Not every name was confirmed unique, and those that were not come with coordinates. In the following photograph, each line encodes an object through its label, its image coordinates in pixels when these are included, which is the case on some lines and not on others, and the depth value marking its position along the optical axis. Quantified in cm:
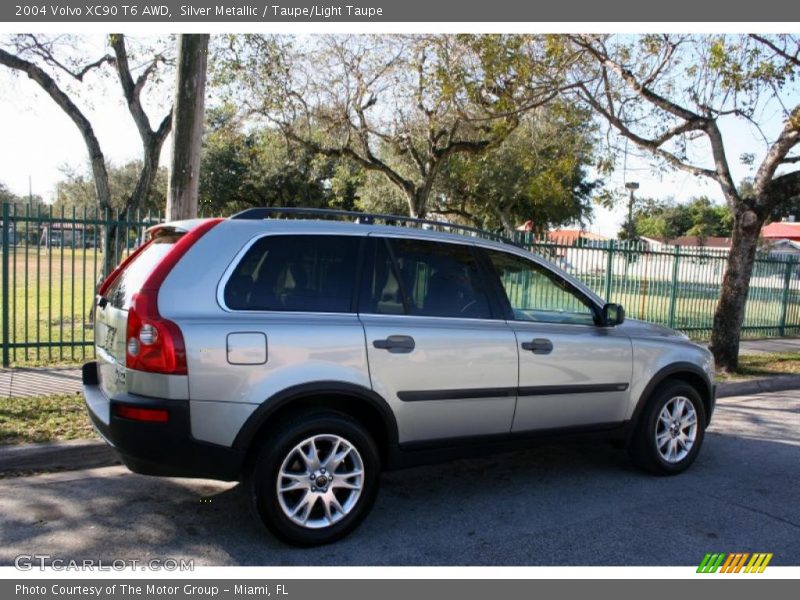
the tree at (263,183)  3216
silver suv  356
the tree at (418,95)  1058
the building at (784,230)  5728
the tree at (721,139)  977
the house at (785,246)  4150
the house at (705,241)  4702
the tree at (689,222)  7025
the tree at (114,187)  2851
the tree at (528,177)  1214
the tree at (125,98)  1163
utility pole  658
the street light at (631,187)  1281
